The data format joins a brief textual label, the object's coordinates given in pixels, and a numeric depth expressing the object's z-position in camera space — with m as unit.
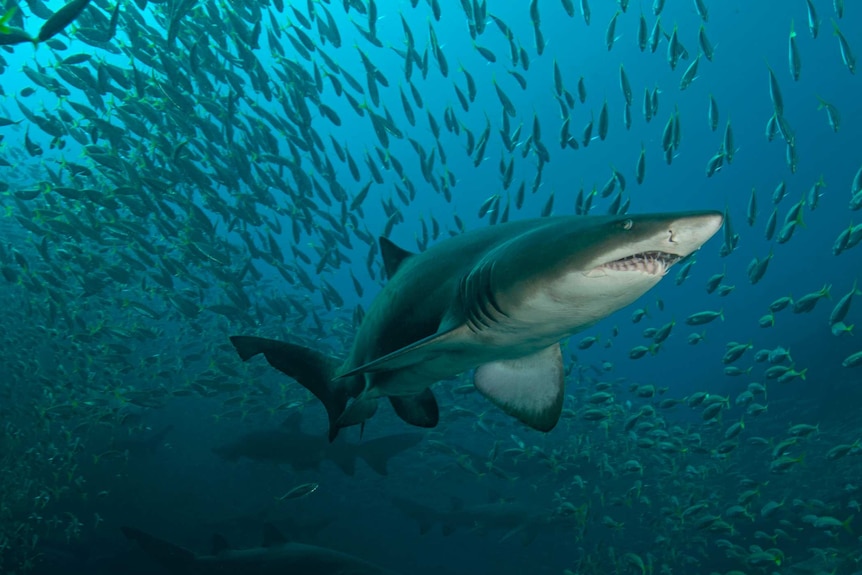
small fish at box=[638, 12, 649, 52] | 8.85
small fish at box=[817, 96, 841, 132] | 7.92
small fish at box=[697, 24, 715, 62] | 8.52
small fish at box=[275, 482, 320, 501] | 8.47
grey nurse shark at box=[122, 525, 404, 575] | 7.02
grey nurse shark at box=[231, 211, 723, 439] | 2.16
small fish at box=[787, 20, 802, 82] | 7.89
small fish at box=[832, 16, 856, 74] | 7.60
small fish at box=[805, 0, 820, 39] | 7.82
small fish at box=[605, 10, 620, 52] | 9.34
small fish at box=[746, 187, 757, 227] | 7.96
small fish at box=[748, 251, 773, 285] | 8.55
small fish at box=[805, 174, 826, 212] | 8.50
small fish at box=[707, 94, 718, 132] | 8.48
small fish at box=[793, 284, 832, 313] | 8.38
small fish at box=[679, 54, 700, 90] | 8.95
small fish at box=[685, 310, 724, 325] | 9.30
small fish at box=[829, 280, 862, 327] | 7.93
